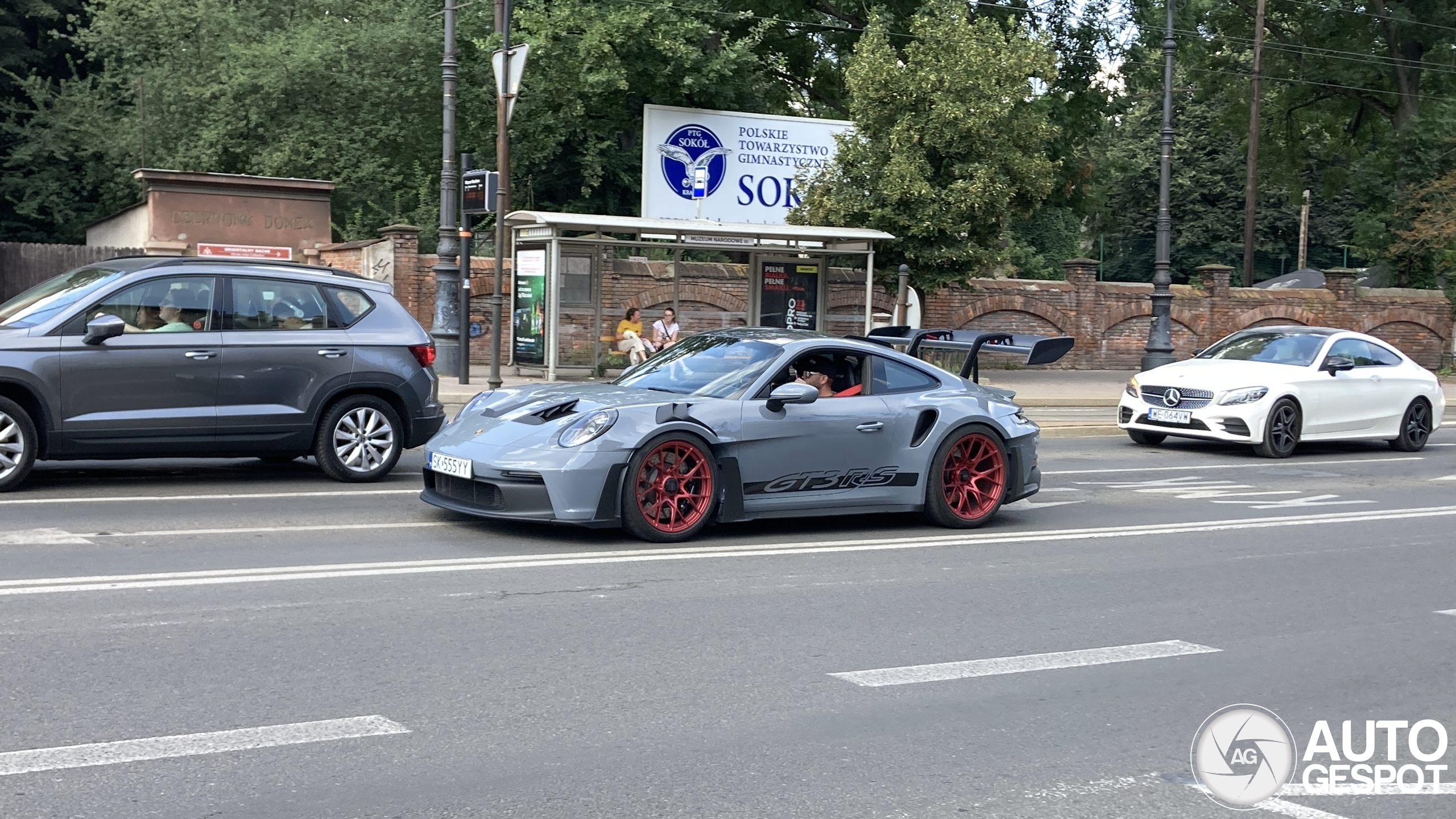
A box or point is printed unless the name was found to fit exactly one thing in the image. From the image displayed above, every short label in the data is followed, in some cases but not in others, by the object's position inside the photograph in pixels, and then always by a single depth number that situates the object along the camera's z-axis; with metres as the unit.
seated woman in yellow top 23.33
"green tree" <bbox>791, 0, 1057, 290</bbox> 25.94
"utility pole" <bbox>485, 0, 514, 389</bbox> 21.16
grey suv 10.00
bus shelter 22.56
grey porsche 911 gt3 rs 8.73
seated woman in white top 23.72
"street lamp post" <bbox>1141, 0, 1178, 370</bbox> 27.31
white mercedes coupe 16.02
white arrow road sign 20.81
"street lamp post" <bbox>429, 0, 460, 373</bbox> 20.83
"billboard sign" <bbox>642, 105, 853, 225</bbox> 31.39
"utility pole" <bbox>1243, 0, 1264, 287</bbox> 38.78
